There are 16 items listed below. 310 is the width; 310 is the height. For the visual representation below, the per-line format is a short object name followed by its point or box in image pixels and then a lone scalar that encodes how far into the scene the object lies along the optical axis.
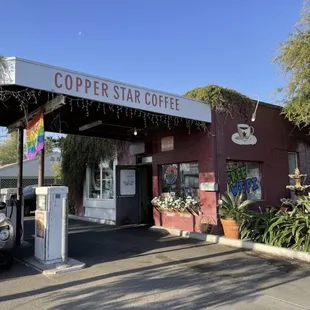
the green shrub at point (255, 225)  9.03
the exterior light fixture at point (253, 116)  11.20
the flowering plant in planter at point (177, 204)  10.70
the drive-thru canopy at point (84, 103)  6.94
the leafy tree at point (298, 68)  8.90
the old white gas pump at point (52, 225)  6.99
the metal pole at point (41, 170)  7.68
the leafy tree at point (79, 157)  14.82
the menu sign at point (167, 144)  11.80
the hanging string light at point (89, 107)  7.37
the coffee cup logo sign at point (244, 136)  11.04
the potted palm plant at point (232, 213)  9.44
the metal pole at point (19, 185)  8.98
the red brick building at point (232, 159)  10.52
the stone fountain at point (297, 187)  10.93
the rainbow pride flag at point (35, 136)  7.35
